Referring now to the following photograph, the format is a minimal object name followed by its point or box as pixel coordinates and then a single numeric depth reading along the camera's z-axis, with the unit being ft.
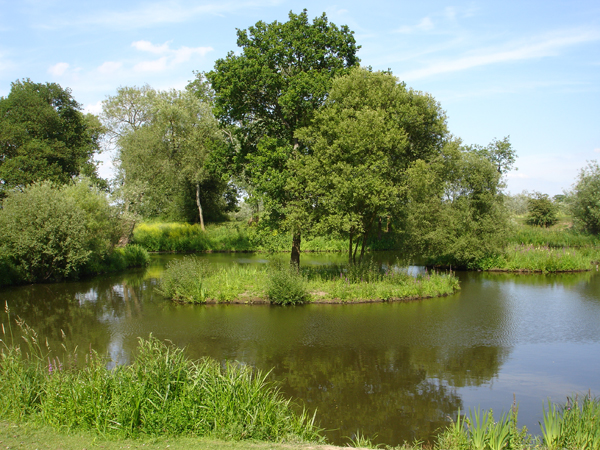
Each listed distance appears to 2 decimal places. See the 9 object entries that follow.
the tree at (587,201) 122.01
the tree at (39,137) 116.88
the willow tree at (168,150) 130.21
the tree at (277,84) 69.31
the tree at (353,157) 63.46
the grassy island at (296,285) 61.41
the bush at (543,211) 153.38
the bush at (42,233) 74.38
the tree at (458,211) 85.81
